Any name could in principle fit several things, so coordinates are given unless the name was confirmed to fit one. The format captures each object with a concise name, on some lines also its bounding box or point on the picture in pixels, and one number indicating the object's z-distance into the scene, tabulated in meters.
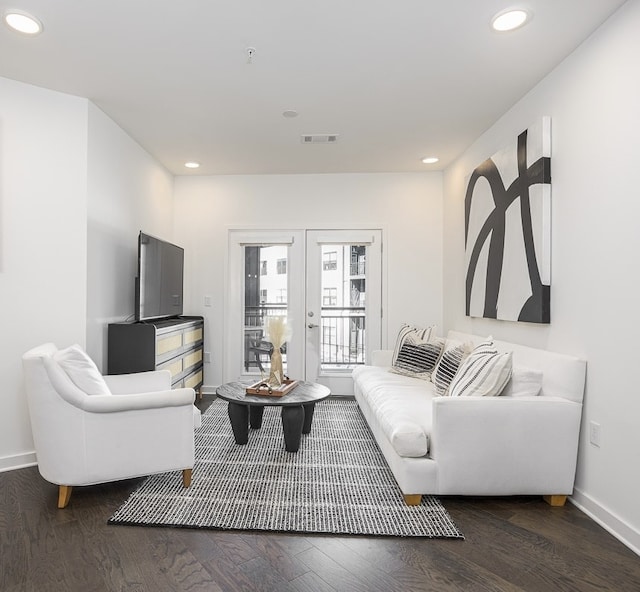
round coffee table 3.10
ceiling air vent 3.92
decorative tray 3.21
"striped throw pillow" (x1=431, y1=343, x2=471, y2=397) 3.09
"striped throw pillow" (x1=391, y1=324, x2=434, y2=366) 4.17
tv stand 3.48
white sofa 2.35
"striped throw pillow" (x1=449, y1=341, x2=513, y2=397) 2.50
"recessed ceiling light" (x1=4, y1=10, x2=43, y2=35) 2.23
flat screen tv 3.71
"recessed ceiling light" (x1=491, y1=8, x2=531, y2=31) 2.21
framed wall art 2.78
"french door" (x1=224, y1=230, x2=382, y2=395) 5.08
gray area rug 2.18
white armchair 2.28
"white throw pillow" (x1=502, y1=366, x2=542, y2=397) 2.51
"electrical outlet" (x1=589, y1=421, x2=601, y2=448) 2.31
